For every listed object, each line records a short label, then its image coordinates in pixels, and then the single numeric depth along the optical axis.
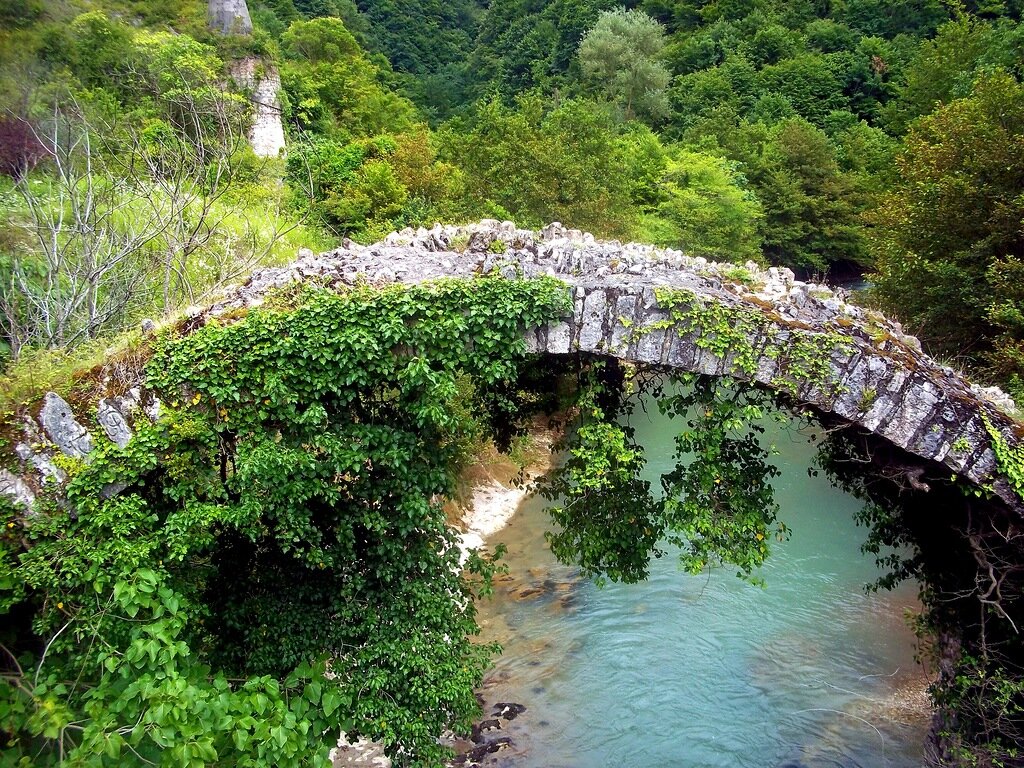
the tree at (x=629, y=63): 34.91
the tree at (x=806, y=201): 26.12
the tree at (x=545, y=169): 17.25
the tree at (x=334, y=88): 23.52
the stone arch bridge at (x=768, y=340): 5.38
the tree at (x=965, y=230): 10.64
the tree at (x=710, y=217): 21.59
